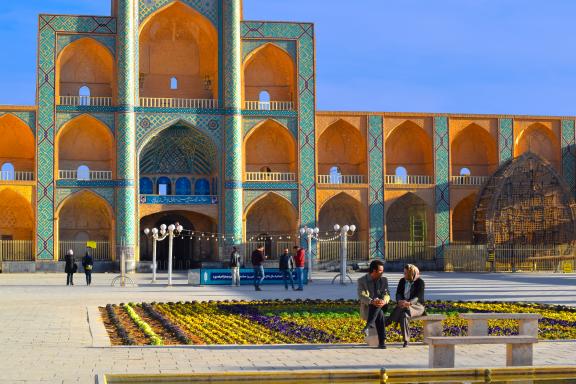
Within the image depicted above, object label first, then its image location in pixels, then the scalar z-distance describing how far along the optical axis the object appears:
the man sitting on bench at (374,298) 10.73
